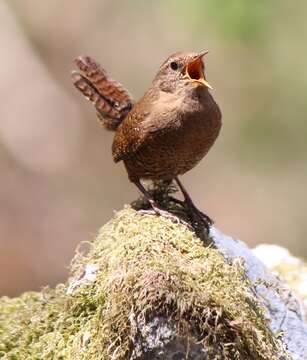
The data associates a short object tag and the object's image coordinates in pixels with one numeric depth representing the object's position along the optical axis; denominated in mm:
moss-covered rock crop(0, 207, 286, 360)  6734
